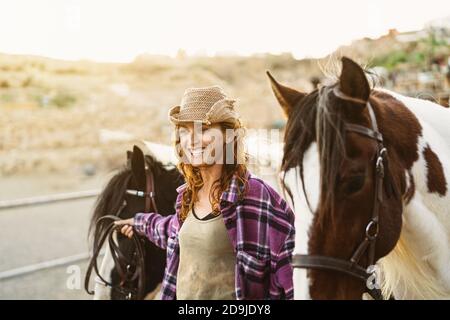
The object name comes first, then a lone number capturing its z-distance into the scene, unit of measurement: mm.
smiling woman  1488
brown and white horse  1192
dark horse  2111
